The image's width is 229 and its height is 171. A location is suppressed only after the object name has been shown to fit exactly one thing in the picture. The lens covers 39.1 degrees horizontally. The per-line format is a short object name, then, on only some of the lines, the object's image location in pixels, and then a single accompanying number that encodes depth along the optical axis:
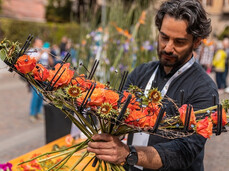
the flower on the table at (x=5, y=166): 1.87
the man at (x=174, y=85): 1.21
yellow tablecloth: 1.98
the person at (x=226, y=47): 9.92
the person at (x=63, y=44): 10.25
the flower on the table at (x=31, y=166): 1.98
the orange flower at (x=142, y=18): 3.90
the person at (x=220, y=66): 9.52
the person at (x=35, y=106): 5.89
